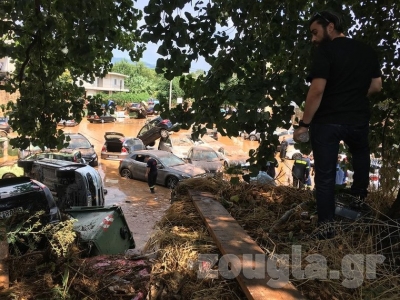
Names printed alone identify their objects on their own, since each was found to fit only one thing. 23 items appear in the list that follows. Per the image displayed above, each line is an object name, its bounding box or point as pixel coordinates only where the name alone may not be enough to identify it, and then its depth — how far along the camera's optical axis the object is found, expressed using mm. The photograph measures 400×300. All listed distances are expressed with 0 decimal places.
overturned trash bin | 6184
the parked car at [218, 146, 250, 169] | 26227
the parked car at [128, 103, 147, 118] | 53625
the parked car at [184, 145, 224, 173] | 19609
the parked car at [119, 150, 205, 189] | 17797
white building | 71500
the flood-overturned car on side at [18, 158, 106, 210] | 9336
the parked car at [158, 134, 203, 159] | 23531
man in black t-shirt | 2832
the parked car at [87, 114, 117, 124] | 47000
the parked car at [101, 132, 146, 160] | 23234
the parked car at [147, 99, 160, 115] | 55900
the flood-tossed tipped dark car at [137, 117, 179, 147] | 25328
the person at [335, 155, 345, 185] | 9509
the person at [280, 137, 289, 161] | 24908
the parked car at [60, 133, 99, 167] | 20578
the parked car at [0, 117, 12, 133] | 30091
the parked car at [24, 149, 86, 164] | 15600
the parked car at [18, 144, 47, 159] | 18273
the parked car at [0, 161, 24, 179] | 13016
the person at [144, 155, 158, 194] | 16969
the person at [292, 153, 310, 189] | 13018
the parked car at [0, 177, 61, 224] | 4965
